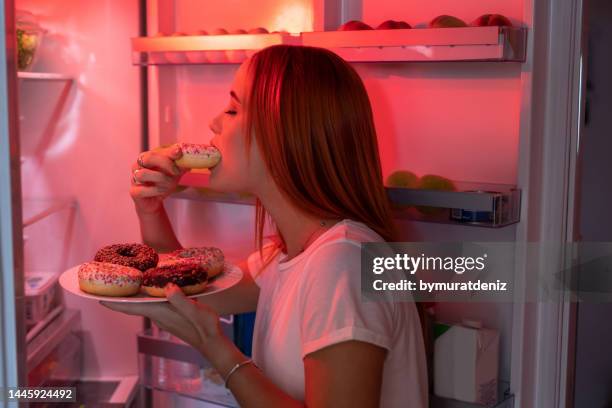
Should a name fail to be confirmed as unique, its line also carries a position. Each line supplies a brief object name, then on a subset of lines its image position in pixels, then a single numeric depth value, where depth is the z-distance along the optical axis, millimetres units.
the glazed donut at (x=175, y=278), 1193
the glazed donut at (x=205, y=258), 1305
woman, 1138
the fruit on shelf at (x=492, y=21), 1401
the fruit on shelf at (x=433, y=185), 1469
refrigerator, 1439
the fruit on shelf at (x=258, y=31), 1657
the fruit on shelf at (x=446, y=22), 1453
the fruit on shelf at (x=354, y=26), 1524
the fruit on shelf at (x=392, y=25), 1501
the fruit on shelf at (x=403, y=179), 1545
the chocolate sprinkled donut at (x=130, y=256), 1294
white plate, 1150
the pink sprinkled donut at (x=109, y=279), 1160
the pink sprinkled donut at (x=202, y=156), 1308
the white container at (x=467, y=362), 1453
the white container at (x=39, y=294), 1807
